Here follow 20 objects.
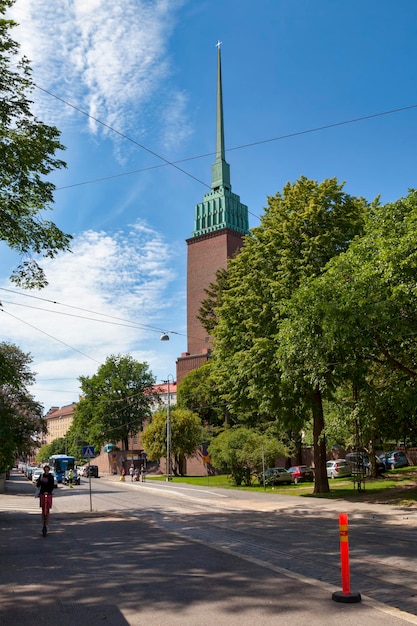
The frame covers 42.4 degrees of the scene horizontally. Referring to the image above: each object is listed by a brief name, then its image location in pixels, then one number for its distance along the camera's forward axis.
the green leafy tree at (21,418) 28.86
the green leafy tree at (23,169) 16.23
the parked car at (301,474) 40.88
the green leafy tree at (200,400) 59.09
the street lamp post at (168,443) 49.72
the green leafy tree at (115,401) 77.12
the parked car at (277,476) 36.11
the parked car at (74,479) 51.21
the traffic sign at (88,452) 22.39
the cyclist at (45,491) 13.92
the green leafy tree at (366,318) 15.50
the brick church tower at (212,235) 87.62
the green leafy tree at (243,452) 36.00
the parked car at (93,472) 65.44
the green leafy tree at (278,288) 23.66
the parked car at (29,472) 67.81
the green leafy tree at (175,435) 56.41
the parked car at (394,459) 43.00
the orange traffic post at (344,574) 6.46
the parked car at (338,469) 40.72
